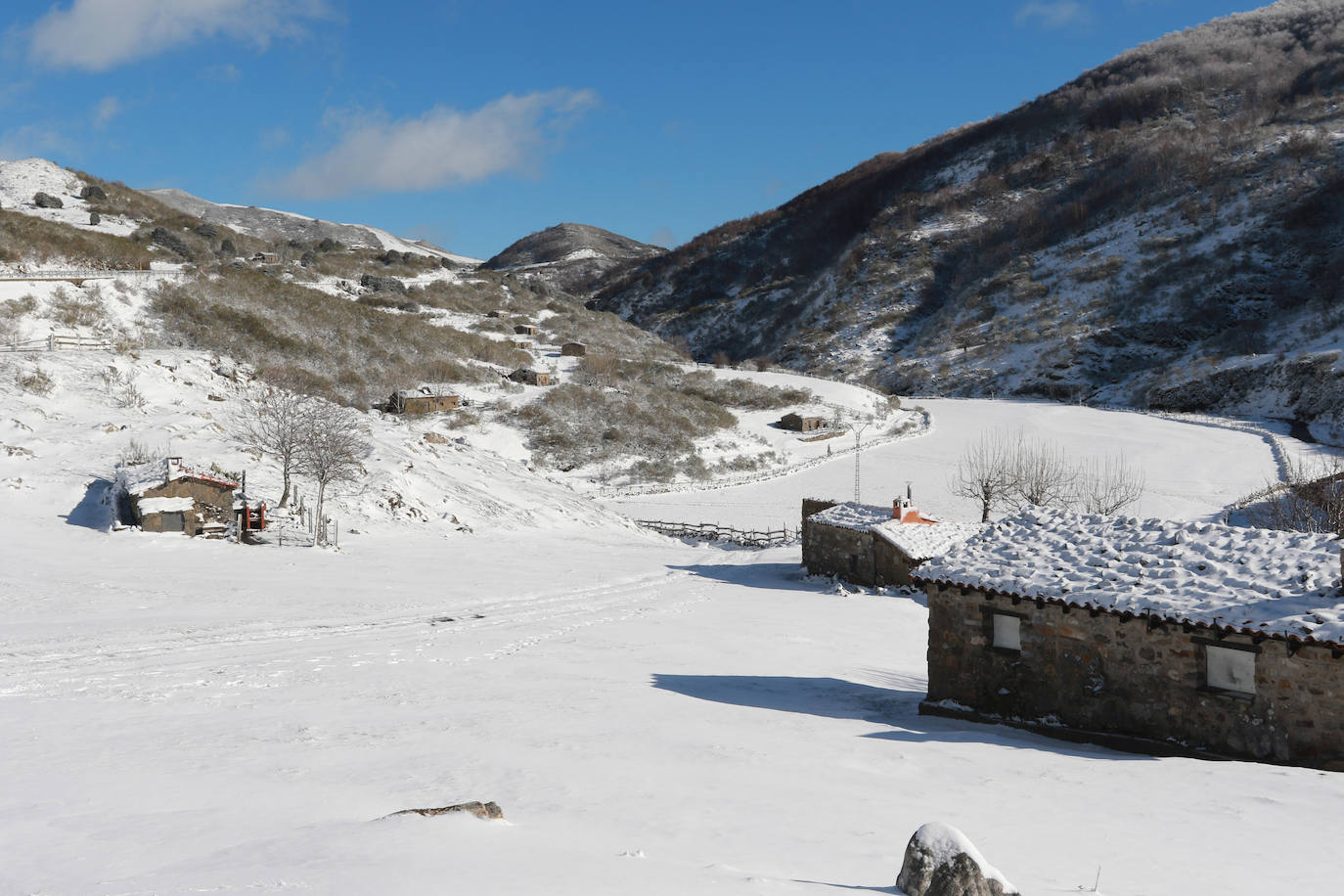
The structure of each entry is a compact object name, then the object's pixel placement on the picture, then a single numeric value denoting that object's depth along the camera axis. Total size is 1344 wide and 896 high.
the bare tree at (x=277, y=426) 36.72
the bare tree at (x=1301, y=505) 31.17
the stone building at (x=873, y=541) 32.81
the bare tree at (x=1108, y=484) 42.69
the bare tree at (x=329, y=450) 36.03
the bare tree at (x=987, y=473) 44.44
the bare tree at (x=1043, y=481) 43.12
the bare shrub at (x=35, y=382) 41.38
